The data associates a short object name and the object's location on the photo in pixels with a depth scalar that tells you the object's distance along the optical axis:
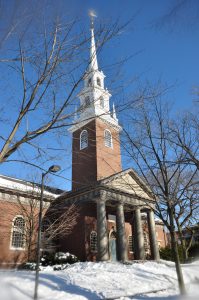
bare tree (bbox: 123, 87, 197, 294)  10.84
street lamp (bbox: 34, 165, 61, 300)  9.43
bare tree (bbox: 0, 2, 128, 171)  6.36
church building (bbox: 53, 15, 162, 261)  22.42
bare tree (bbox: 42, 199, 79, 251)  22.01
